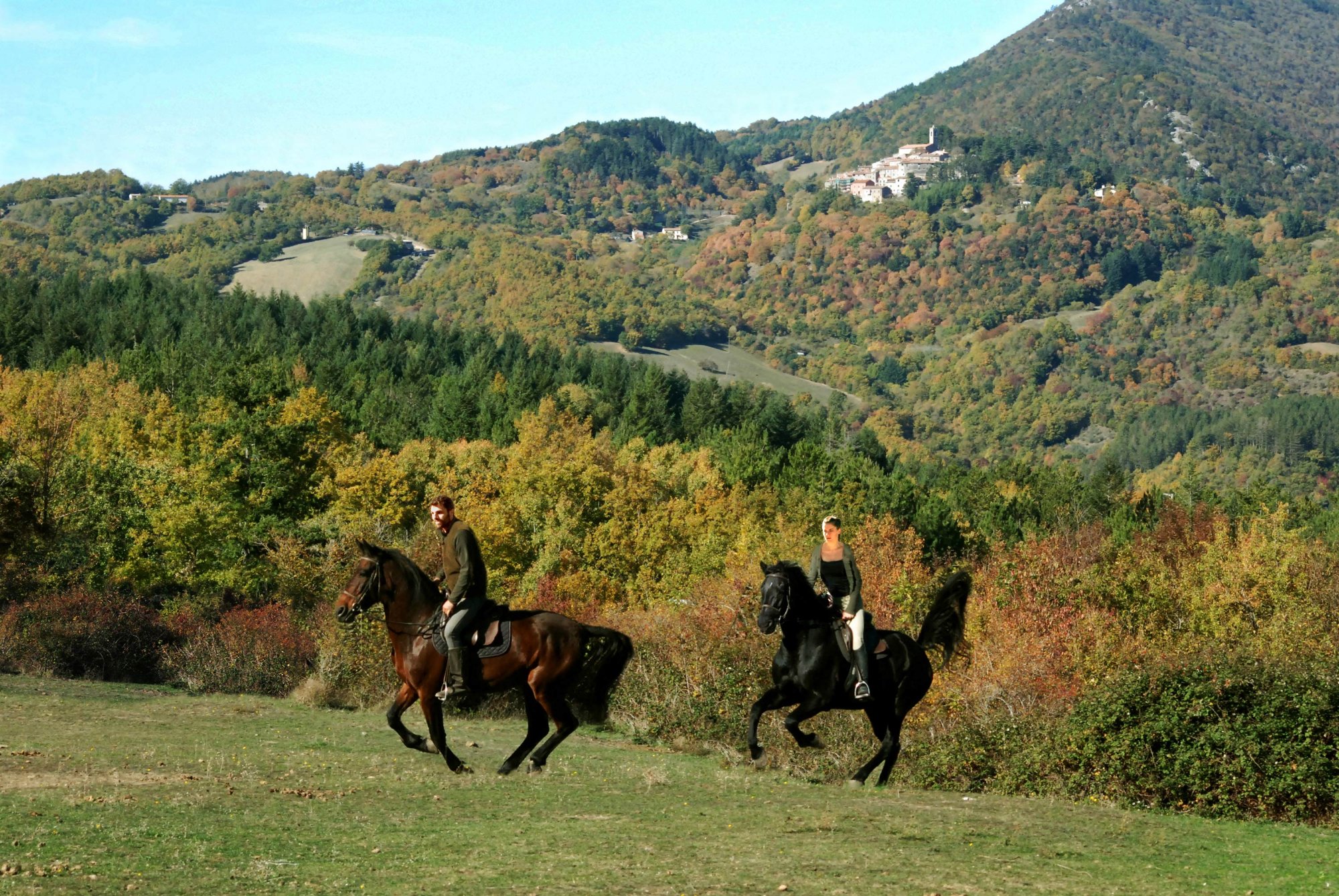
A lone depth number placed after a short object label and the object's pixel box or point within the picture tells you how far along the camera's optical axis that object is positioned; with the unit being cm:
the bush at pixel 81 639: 4091
